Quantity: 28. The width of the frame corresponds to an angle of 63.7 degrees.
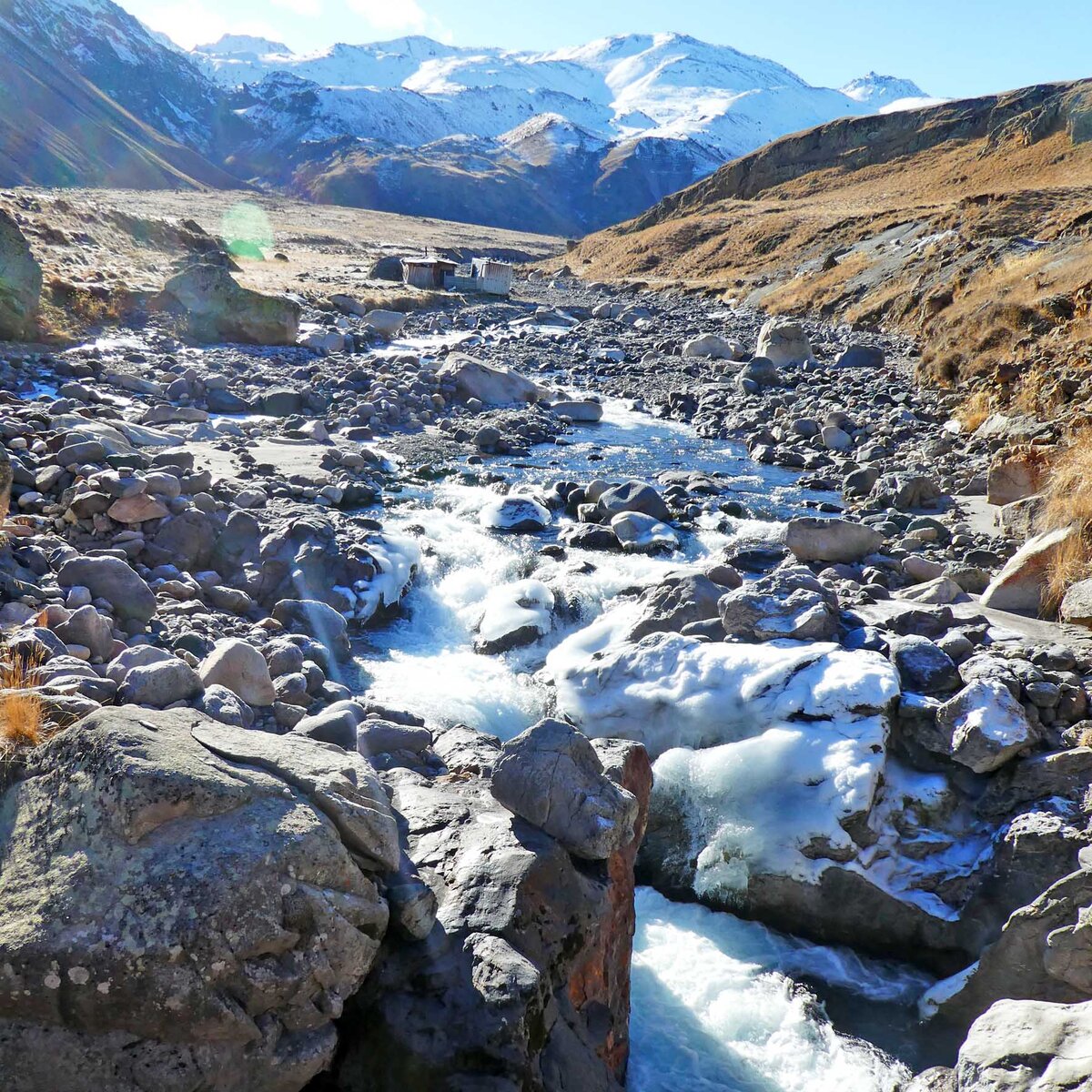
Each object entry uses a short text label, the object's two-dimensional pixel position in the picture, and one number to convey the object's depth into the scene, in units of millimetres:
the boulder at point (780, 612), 7371
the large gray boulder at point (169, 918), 2736
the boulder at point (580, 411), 18219
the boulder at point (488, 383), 19094
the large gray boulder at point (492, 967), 3309
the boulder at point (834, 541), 9773
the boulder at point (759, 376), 20045
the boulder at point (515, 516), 11562
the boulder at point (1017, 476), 10898
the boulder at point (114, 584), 6945
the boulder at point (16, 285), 15844
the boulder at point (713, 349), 24797
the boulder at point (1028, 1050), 3113
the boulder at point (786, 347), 22297
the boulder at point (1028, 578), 7812
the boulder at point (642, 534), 10727
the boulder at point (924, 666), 6547
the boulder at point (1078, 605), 7086
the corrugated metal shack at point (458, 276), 40781
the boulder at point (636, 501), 11633
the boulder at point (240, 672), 5637
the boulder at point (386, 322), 26328
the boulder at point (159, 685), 4891
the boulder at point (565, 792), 4262
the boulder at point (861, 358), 21688
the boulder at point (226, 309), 21188
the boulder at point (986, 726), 5832
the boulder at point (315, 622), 8219
